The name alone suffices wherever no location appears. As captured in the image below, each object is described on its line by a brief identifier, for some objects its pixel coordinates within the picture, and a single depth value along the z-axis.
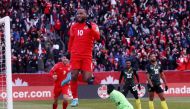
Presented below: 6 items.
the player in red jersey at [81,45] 14.38
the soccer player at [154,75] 22.17
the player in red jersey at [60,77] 20.98
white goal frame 13.27
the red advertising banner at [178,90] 33.47
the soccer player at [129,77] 24.06
